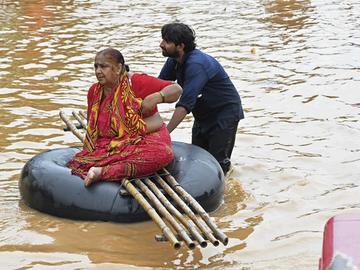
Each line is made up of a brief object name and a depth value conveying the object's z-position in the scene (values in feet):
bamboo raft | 15.55
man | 19.92
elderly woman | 18.34
